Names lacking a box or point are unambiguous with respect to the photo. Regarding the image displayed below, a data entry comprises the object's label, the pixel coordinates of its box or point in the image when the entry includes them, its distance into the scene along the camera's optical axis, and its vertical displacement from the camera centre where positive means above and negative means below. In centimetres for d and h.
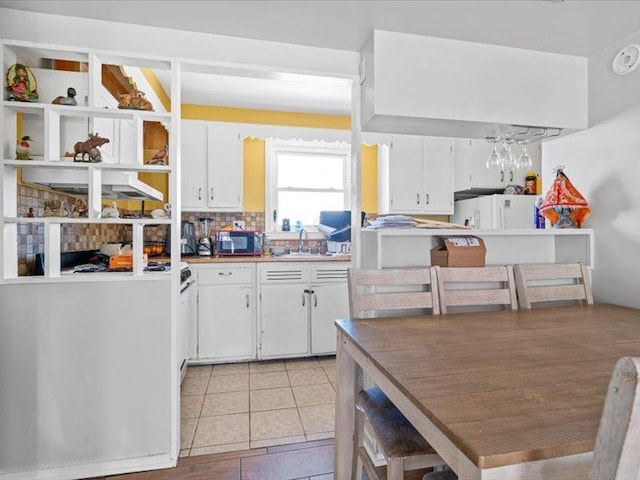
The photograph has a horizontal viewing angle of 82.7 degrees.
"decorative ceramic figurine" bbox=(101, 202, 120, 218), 182 +14
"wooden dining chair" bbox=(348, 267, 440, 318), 162 -24
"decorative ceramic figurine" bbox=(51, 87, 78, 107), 174 +68
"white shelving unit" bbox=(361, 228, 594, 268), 196 -3
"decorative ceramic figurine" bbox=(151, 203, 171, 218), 202 +17
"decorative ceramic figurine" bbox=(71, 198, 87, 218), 194 +16
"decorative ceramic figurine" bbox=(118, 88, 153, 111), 191 +74
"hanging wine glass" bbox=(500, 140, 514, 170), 218 +49
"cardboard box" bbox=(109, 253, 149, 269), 192 -11
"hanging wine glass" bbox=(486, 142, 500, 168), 219 +50
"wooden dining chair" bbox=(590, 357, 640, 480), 47 -25
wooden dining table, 66 -36
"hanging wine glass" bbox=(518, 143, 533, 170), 219 +48
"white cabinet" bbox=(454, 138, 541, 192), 402 +80
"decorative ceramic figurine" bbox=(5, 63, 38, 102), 168 +73
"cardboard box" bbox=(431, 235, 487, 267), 192 -6
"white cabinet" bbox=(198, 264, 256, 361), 318 -64
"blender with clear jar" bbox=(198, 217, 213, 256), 352 +2
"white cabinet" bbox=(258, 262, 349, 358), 326 -60
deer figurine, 176 +45
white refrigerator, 376 +31
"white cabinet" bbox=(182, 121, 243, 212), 356 +73
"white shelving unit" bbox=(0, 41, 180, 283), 168 +51
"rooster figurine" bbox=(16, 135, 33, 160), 172 +44
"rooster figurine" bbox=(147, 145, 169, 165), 199 +46
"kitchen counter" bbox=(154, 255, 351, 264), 316 -16
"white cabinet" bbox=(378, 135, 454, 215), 387 +70
